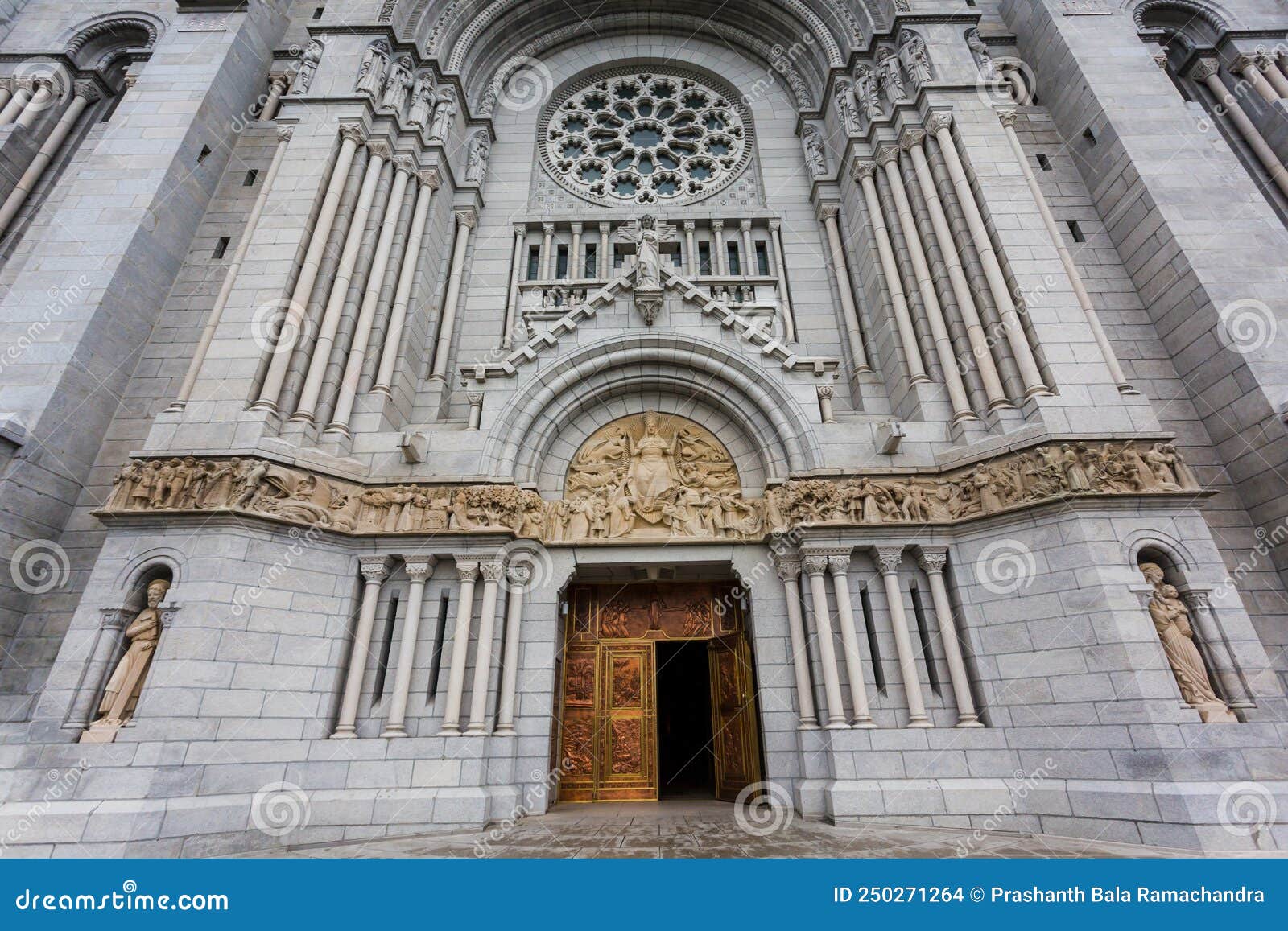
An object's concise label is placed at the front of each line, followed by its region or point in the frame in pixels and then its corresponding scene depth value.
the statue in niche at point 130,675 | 8.44
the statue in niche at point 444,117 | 15.45
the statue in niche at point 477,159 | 16.66
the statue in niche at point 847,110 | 15.36
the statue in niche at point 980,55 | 14.52
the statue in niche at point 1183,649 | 8.44
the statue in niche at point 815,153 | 16.48
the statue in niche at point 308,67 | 14.71
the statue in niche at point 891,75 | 14.73
